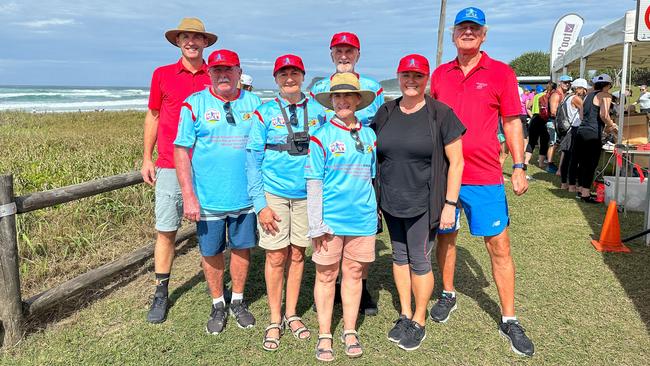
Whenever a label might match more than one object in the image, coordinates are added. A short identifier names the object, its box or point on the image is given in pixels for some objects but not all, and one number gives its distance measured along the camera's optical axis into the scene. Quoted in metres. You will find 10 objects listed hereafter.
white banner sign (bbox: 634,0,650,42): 4.99
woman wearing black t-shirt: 2.94
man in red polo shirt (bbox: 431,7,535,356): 3.15
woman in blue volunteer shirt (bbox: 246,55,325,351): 3.02
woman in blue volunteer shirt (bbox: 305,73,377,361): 2.83
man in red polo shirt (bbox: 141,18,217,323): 3.48
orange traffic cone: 5.18
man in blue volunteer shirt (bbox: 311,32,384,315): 3.34
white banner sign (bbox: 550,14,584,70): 17.47
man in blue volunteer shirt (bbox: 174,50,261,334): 3.11
